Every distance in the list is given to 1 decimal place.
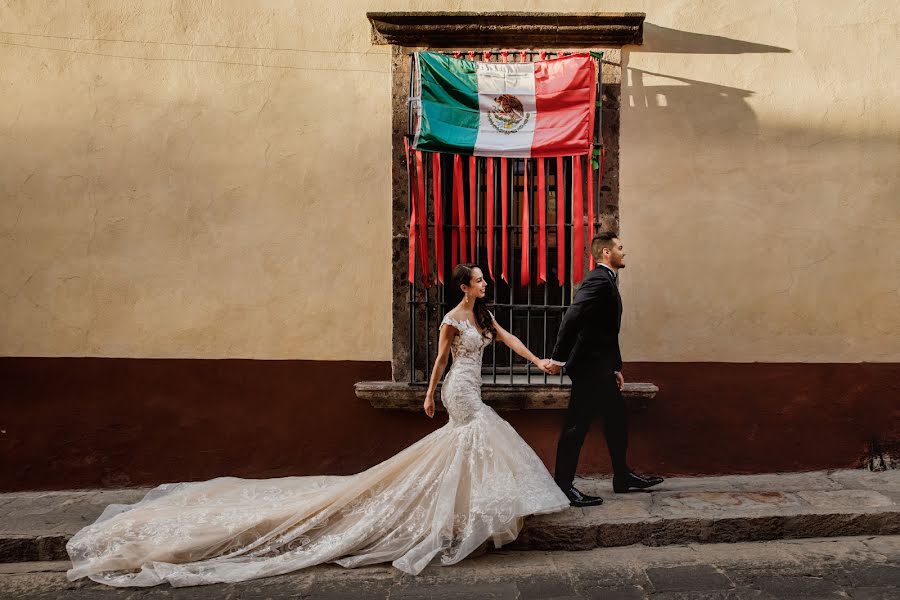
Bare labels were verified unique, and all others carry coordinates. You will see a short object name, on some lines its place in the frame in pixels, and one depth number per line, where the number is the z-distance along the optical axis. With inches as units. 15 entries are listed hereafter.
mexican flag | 199.2
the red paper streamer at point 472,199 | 201.6
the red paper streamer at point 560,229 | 201.8
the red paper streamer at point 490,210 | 201.3
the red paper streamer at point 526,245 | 201.9
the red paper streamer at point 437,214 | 201.2
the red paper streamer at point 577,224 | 200.7
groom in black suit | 177.6
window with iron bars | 204.4
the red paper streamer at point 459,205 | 201.9
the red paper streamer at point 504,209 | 202.8
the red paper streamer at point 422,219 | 201.2
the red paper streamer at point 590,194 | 198.4
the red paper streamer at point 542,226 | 202.2
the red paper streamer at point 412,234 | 201.5
